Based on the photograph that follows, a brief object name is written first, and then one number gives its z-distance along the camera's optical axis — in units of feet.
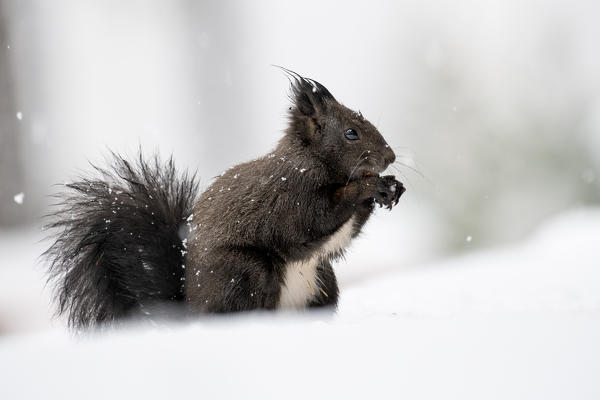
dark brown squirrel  14.48
